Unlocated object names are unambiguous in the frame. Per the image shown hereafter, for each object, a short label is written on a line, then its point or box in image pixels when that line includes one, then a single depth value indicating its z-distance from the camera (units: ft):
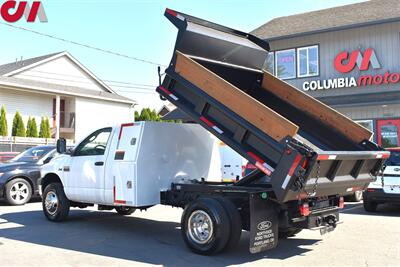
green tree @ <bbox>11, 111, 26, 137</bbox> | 99.30
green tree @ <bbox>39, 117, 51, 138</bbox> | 102.79
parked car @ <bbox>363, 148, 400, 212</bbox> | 33.22
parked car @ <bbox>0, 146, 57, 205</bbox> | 38.19
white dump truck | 19.53
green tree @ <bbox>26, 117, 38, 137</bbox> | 101.13
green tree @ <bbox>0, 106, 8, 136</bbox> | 95.40
